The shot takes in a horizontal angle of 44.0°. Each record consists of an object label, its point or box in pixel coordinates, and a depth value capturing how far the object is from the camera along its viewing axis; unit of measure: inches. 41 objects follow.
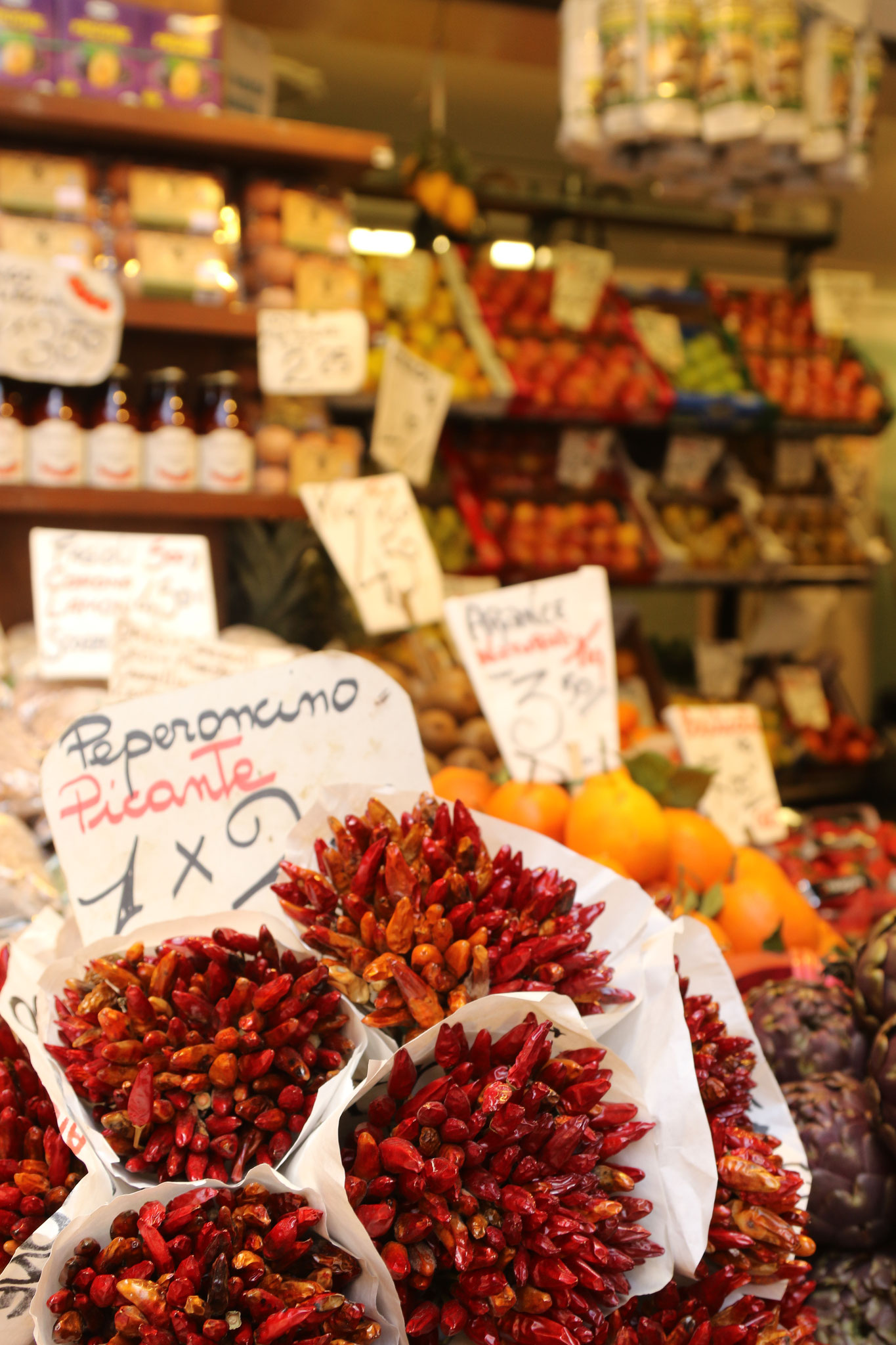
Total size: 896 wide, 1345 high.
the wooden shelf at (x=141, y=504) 90.3
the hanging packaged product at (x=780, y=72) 100.5
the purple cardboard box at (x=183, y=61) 96.5
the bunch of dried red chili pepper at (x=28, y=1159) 25.7
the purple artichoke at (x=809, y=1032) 39.7
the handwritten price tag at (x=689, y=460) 186.2
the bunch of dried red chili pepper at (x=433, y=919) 28.0
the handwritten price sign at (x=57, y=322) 86.0
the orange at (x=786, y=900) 57.0
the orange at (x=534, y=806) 55.6
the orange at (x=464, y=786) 59.6
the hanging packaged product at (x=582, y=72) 102.0
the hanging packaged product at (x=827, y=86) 105.4
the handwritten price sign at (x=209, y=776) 36.7
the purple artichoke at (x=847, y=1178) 35.8
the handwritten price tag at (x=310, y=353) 92.9
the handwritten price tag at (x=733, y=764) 75.5
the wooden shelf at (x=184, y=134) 90.9
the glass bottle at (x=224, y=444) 96.5
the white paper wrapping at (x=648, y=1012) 27.4
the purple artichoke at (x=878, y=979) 38.0
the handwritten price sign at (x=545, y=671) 60.7
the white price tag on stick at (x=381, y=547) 79.0
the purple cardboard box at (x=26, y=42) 92.7
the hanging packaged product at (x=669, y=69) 96.8
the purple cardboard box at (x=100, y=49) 94.0
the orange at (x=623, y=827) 51.7
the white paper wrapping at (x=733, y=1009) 33.1
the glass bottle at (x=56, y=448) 90.3
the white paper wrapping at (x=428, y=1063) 24.2
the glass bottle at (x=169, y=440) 94.7
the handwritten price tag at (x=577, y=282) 173.5
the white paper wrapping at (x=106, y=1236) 23.1
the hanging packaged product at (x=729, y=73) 97.0
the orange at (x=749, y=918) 54.6
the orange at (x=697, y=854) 56.6
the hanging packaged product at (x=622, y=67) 98.4
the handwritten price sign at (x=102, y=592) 76.2
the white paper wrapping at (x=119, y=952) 26.0
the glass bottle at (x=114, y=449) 92.7
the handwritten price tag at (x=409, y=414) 97.6
